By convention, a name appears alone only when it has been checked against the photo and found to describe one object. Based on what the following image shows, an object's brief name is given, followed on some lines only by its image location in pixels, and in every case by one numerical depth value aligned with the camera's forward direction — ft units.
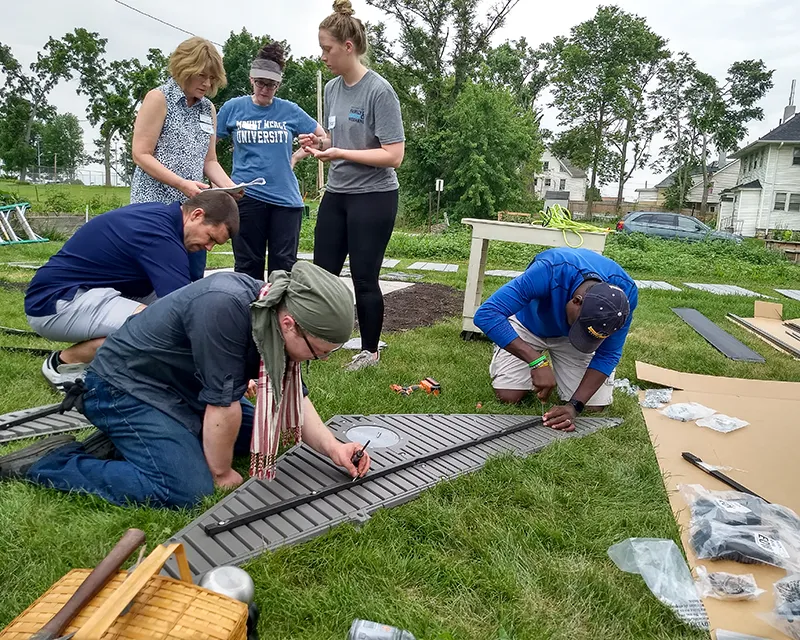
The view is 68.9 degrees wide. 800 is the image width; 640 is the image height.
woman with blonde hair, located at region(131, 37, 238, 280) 9.65
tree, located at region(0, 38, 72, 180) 110.63
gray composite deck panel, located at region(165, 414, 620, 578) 5.62
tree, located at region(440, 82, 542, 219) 75.61
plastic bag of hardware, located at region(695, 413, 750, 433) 9.64
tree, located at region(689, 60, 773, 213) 114.62
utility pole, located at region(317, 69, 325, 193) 24.87
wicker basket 3.30
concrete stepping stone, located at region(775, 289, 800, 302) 25.39
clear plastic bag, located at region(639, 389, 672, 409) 10.73
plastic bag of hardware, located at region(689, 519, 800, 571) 6.00
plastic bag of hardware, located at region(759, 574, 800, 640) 5.08
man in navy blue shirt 8.14
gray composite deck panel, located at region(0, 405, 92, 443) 7.65
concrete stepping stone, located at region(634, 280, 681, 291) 25.66
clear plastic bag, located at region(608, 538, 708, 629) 5.26
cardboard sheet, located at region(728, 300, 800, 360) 15.71
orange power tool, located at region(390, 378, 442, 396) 10.40
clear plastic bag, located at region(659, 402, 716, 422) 10.11
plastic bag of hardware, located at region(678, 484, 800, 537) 6.65
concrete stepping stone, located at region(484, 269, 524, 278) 26.07
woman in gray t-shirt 10.62
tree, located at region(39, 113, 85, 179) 139.95
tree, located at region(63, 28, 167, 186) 92.34
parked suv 58.53
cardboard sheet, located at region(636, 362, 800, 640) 5.45
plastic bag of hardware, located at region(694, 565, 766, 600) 5.52
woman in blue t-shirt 11.56
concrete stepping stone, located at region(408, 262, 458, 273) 28.27
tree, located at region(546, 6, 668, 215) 112.37
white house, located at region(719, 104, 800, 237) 95.25
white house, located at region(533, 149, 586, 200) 171.01
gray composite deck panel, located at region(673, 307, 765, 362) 14.51
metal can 4.44
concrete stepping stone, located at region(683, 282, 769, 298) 24.90
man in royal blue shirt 8.68
